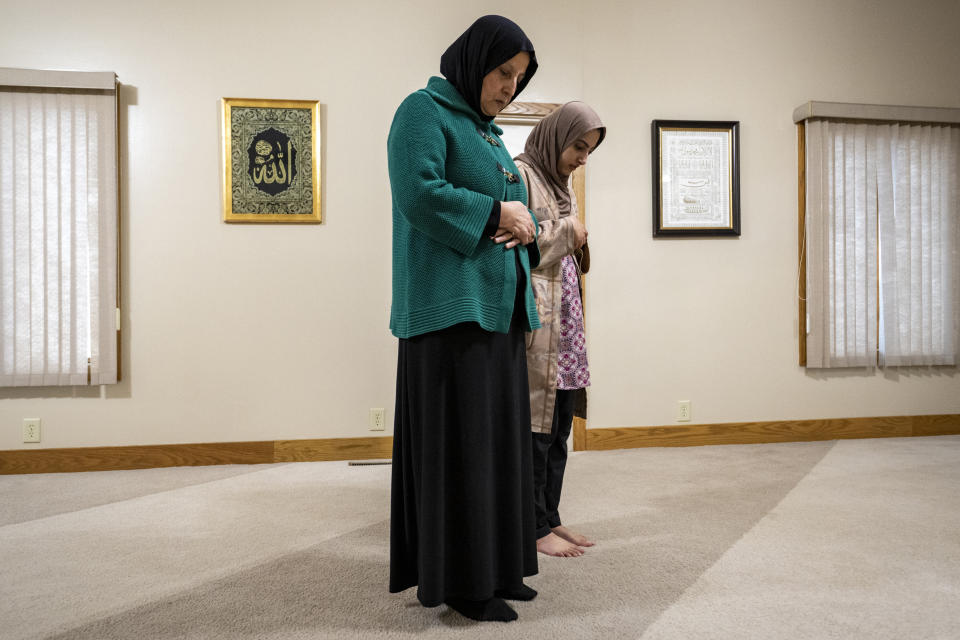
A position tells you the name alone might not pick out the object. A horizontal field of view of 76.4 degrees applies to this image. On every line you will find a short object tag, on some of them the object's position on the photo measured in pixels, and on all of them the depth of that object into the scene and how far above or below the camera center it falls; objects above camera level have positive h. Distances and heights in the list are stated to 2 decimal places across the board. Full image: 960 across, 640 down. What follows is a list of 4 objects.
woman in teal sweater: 1.32 +0.00
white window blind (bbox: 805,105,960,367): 3.52 +0.48
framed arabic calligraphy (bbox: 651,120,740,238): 3.43 +0.83
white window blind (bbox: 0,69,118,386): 2.94 +0.49
